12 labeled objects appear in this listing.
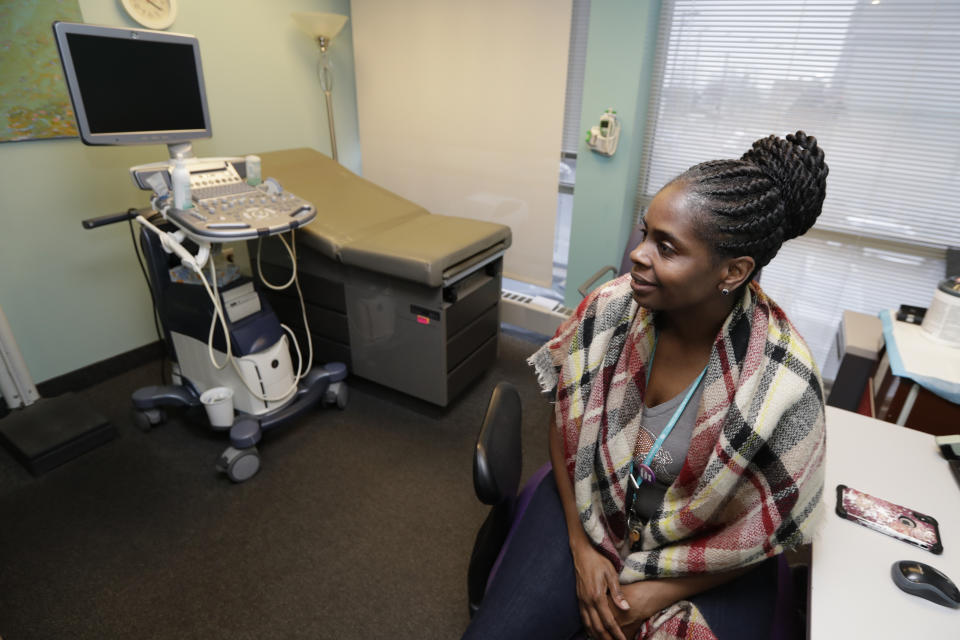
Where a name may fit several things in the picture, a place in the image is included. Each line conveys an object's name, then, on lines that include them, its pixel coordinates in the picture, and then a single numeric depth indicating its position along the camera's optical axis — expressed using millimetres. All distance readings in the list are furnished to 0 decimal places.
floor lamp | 2664
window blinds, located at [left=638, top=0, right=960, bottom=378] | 1988
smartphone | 938
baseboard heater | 2906
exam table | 2078
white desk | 804
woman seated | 885
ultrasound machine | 1672
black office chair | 1046
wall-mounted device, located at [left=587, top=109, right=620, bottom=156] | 2426
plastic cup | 1992
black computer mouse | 823
